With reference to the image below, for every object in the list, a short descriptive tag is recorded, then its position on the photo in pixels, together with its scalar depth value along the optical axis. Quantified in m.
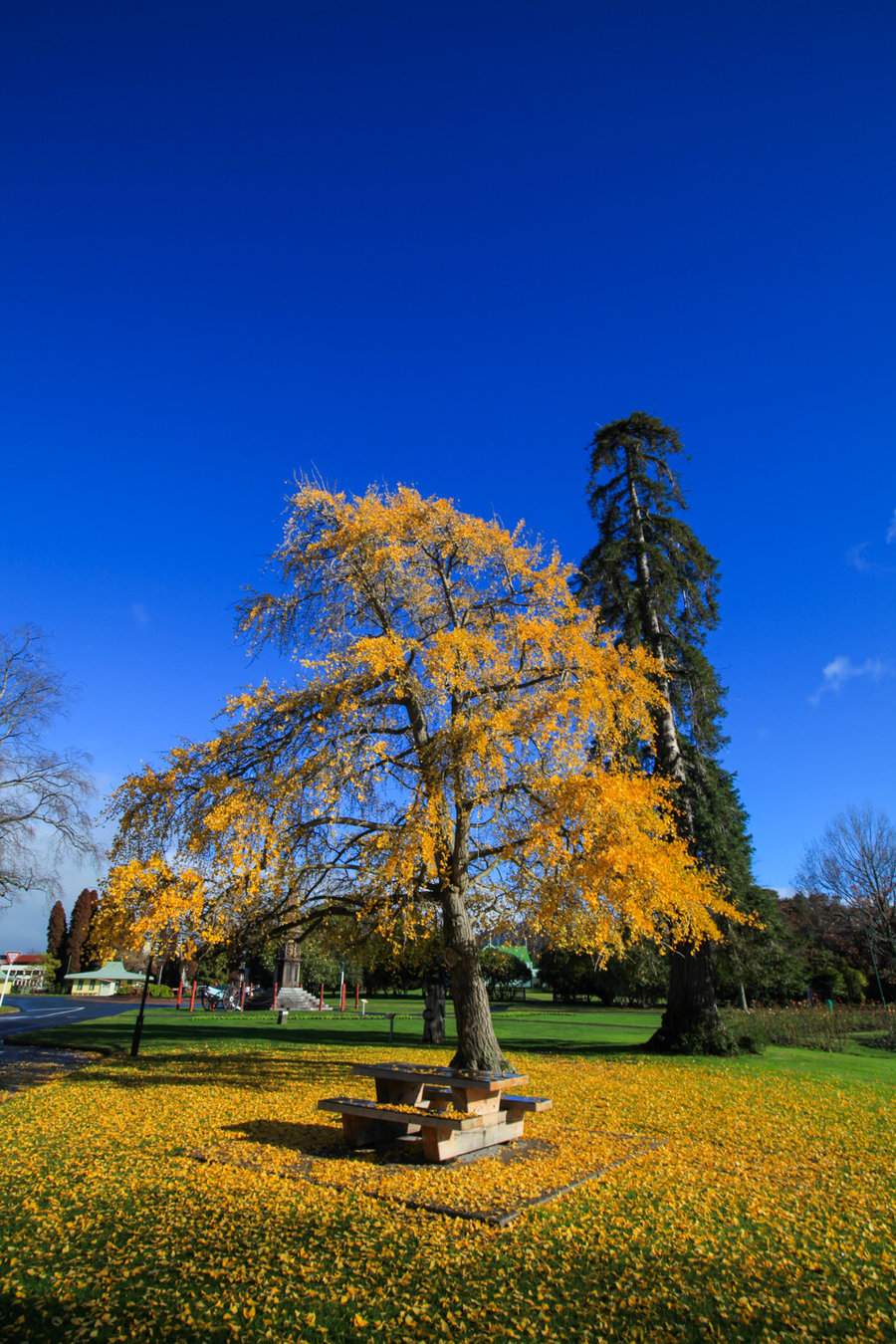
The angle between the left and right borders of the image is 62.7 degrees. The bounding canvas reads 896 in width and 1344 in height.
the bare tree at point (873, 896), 38.62
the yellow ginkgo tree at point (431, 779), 10.79
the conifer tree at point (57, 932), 68.19
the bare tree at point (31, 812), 24.12
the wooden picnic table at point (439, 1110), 7.90
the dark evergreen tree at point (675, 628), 19.48
